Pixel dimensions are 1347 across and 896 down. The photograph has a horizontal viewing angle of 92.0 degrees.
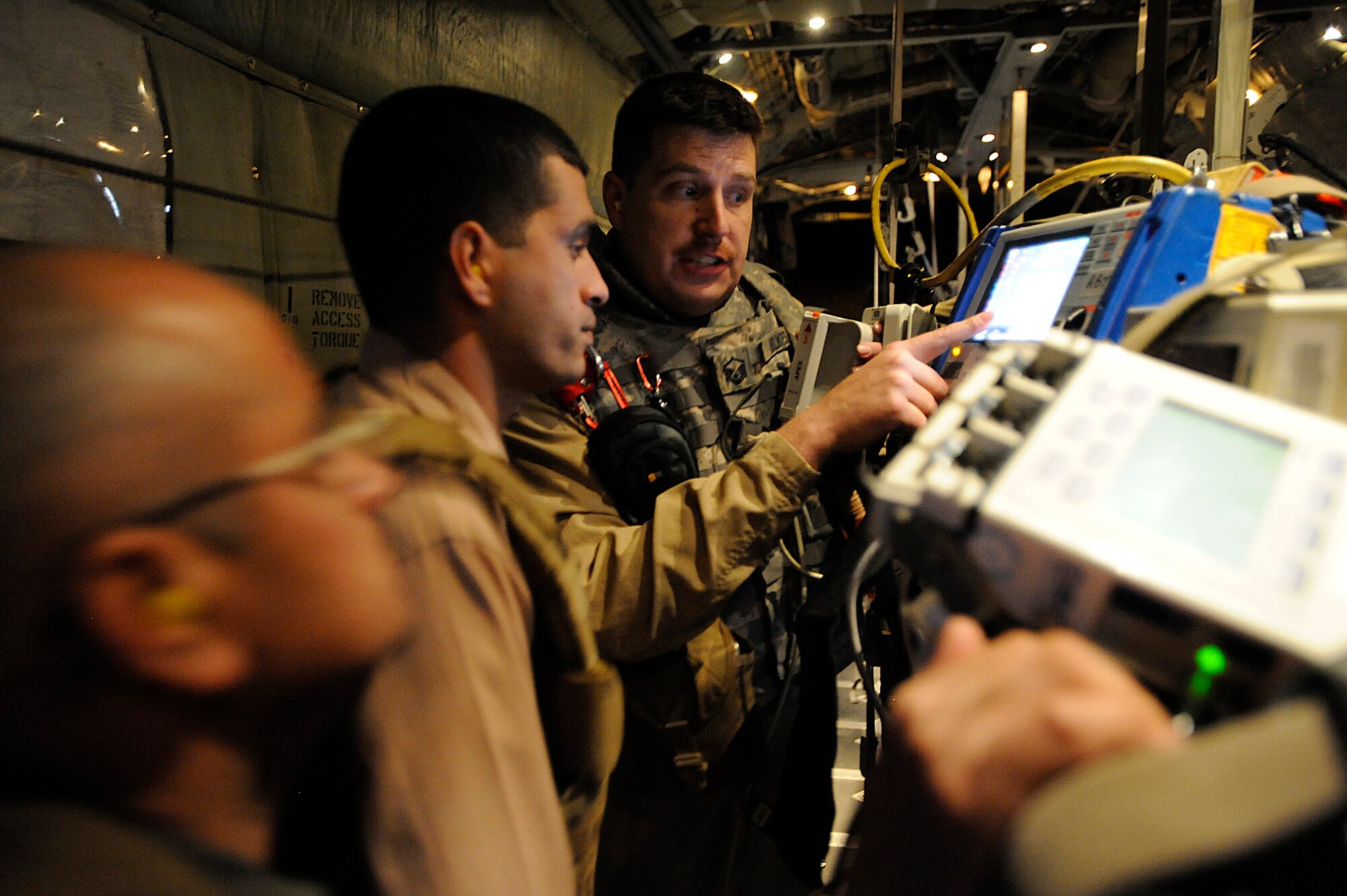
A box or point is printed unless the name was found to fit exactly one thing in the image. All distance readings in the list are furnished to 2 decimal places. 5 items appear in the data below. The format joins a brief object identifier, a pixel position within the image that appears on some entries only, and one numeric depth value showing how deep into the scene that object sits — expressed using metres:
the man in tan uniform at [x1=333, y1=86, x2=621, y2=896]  0.64
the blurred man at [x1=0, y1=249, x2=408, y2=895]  0.45
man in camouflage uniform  1.21
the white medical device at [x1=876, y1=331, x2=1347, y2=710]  0.38
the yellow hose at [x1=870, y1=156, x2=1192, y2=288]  0.95
